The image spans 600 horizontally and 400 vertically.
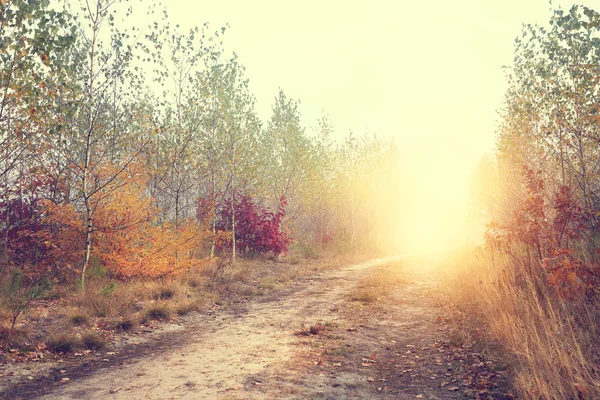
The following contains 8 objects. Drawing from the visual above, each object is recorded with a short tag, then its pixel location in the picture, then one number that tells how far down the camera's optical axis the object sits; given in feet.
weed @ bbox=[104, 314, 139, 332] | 25.55
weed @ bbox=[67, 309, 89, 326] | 24.45
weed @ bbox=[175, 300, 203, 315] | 31.32
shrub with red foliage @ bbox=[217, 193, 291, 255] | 64.03
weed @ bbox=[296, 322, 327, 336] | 25.41
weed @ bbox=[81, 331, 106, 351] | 22.12
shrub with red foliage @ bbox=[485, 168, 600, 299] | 24.68
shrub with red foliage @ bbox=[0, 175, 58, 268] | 33.63
